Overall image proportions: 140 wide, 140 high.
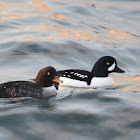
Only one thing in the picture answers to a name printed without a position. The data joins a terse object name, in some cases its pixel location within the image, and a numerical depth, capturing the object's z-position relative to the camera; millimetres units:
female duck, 18562
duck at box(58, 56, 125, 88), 22953
